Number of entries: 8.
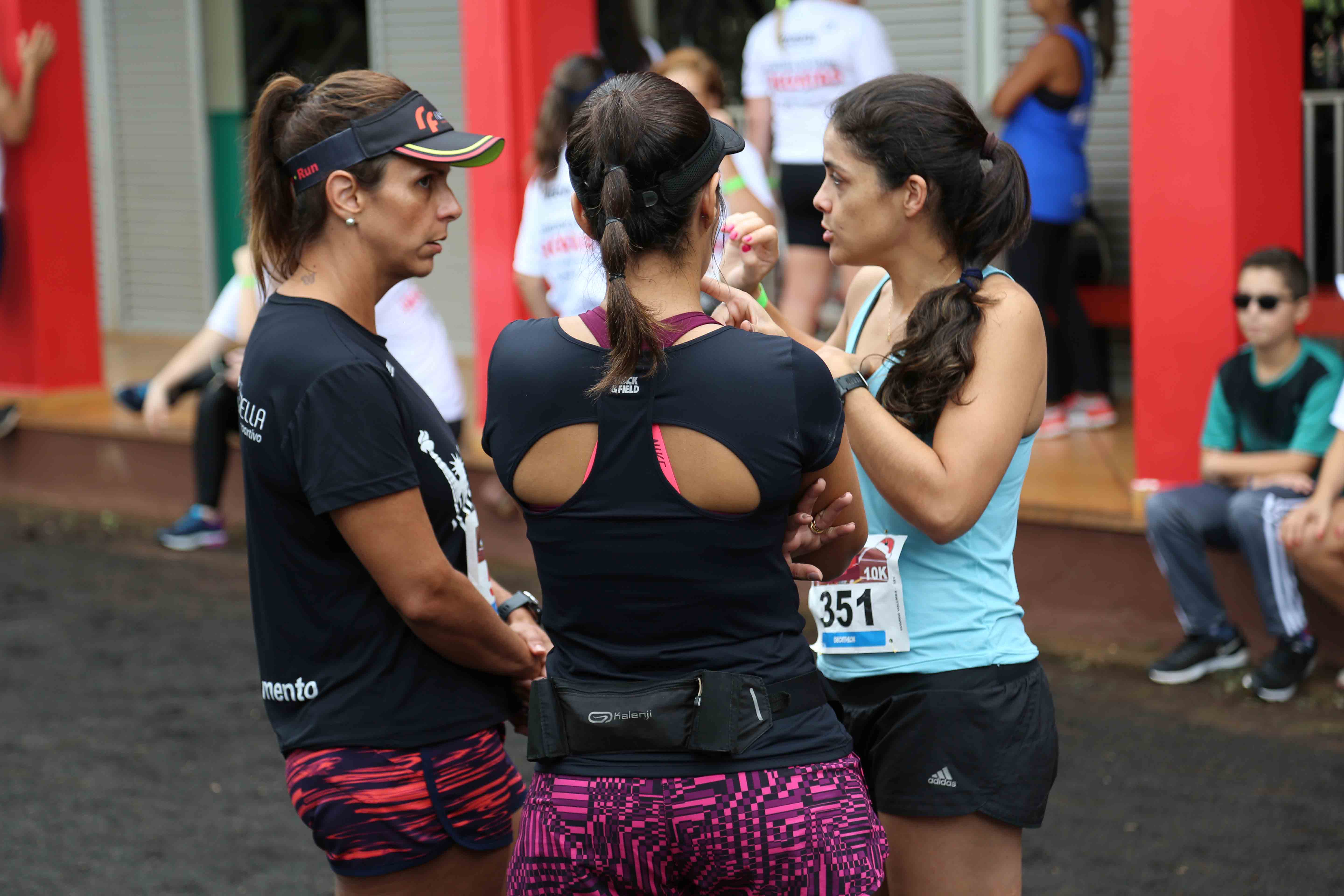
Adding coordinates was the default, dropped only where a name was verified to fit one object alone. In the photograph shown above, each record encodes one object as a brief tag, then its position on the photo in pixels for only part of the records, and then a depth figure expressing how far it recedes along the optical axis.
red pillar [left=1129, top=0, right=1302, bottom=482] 10.15
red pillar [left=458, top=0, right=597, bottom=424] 13.37
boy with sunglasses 9.74
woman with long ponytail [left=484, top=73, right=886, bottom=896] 3.72
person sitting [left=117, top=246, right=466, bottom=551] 10.66
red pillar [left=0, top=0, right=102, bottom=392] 17.17
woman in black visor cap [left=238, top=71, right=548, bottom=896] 4.49
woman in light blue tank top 4.60
